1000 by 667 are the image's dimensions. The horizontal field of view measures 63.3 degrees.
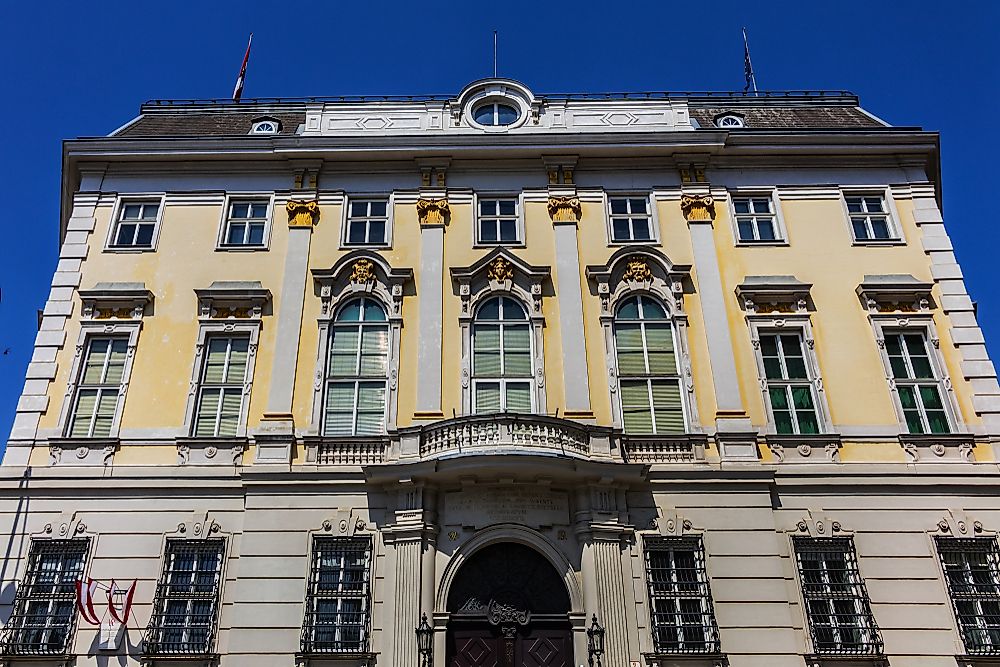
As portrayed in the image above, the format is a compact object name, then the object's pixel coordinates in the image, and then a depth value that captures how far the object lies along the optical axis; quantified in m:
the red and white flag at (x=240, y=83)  27.84
